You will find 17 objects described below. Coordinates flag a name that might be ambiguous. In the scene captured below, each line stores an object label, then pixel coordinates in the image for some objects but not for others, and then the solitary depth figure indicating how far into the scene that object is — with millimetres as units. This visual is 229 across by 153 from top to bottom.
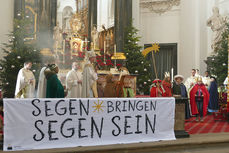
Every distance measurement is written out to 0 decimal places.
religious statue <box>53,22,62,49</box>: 12852
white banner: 4785
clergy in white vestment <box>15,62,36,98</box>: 8297
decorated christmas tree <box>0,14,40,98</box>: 10797
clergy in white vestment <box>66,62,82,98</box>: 7527
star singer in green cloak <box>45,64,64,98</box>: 5855
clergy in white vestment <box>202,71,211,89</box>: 11095
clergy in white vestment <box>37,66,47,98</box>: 6113
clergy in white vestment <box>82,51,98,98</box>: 6781
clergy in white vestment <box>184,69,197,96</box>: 11047
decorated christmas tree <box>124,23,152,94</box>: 13656
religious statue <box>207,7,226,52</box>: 14641
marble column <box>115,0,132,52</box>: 14484
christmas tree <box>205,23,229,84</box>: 12727
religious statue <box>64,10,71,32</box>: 13825
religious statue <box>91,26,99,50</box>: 13969
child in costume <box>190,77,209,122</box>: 8789
